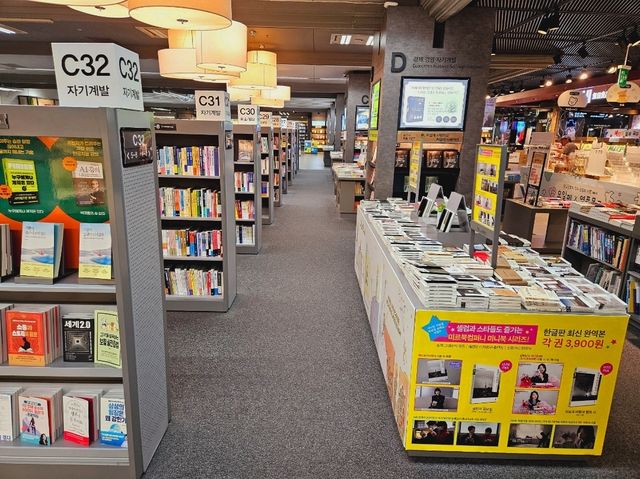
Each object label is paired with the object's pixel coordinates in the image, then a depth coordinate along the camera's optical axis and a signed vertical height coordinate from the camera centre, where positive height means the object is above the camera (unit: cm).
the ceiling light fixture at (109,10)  330 +87
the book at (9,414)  232 -147
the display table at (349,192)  1025 -124
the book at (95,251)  213 -58
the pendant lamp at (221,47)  514 +96
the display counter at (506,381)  245 -130
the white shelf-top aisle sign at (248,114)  797 +34
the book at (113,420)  229 -146
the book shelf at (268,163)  843 -53
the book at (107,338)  222 -102
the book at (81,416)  231 -146
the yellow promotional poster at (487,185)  293 -28
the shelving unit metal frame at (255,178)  660 -66
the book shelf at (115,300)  198 -88
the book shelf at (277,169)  1085 -81
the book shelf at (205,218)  443 -87
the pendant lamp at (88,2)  271 +74
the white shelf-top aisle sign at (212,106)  494 +28
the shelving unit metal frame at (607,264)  458 -117
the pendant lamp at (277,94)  984 +90
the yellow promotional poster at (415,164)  479 -26
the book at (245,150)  666 -24
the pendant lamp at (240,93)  843 +80
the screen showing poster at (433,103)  591 +49
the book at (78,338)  226 -104
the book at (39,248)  215 -58
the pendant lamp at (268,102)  1023 +75
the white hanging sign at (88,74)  201 +23
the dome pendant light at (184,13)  275 +76
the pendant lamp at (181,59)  591 +92
